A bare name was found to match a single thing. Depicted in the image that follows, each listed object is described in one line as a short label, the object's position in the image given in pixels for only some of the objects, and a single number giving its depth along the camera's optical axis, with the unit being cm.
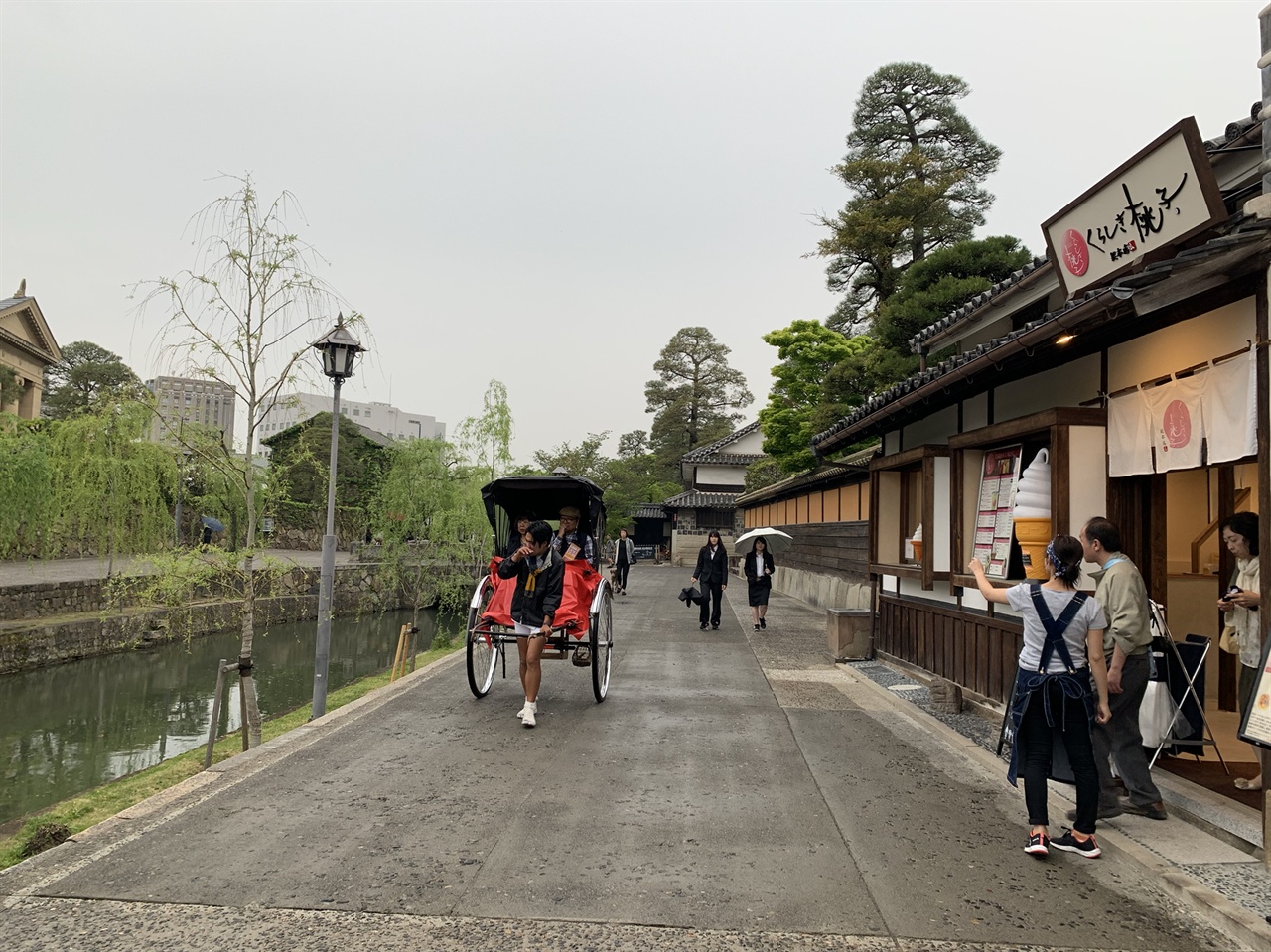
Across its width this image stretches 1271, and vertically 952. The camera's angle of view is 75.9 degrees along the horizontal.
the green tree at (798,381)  2661
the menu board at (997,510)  678
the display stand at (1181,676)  480
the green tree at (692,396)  5641
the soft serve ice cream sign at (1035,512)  601
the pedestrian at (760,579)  1442
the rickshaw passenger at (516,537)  805
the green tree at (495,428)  2407
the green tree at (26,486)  1504
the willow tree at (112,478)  1742
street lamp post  830
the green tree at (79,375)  4022
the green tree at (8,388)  2998
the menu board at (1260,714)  356
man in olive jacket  430
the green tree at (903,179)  2273
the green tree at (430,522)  2042
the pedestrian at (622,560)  2070
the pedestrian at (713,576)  1434
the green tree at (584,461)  4122
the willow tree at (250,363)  876
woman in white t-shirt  392
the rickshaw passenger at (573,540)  784
